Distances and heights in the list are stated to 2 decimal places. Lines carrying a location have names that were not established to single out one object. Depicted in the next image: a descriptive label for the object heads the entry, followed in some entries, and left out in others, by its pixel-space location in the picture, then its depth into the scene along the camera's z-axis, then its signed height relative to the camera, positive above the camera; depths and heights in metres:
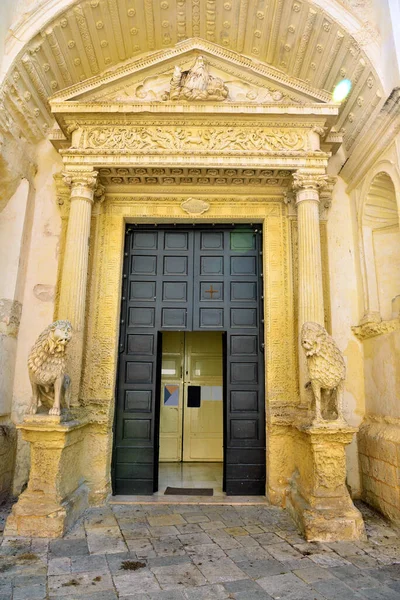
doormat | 5.44 -1.22
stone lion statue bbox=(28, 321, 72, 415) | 4.23 +0.36
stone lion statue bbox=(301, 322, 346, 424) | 4.31 +0.36
